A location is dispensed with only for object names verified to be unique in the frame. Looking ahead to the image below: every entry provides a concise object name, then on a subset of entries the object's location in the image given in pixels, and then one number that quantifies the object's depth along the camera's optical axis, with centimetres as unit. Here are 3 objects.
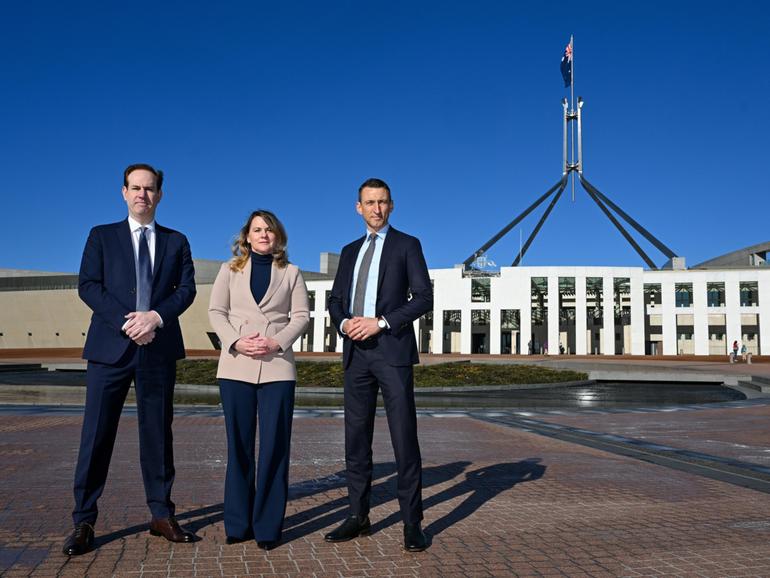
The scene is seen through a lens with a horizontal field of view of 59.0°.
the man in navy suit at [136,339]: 372
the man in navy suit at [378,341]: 386
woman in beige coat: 374
